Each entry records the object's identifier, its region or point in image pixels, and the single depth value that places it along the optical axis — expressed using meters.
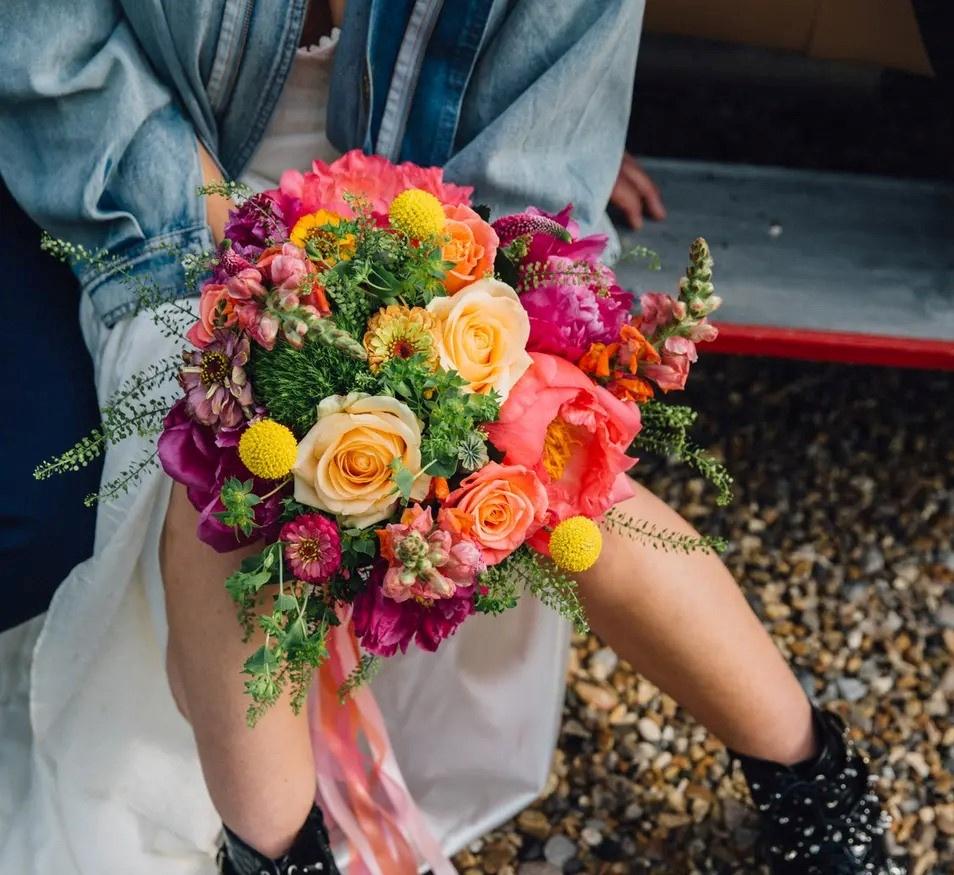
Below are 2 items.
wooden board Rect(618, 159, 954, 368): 1.47
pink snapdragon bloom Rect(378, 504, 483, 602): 0.76
